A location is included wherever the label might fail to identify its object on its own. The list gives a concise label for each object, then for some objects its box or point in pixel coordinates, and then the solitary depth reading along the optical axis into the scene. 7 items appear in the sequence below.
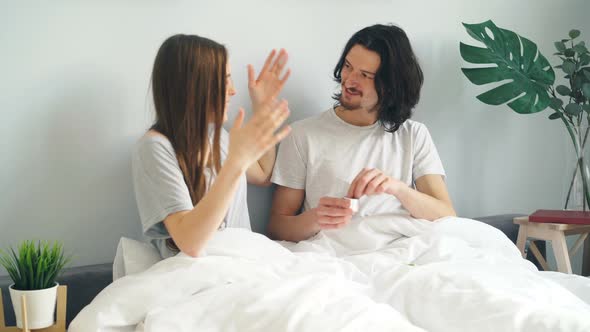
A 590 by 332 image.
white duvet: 1.43
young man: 2.27
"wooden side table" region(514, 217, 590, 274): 2.55
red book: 2.56
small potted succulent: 1.57
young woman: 1.72
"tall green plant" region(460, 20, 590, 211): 2.65
